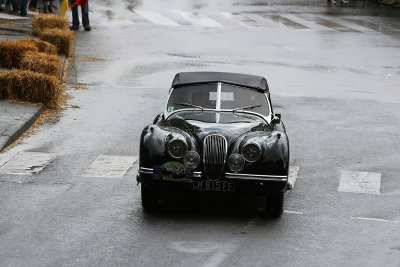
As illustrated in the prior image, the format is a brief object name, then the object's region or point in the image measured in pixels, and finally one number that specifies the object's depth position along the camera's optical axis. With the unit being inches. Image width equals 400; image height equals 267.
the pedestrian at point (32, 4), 1323.3
